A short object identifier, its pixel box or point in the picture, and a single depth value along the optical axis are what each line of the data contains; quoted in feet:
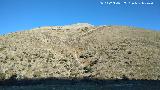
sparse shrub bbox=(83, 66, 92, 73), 103.29
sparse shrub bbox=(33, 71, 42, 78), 98.48
